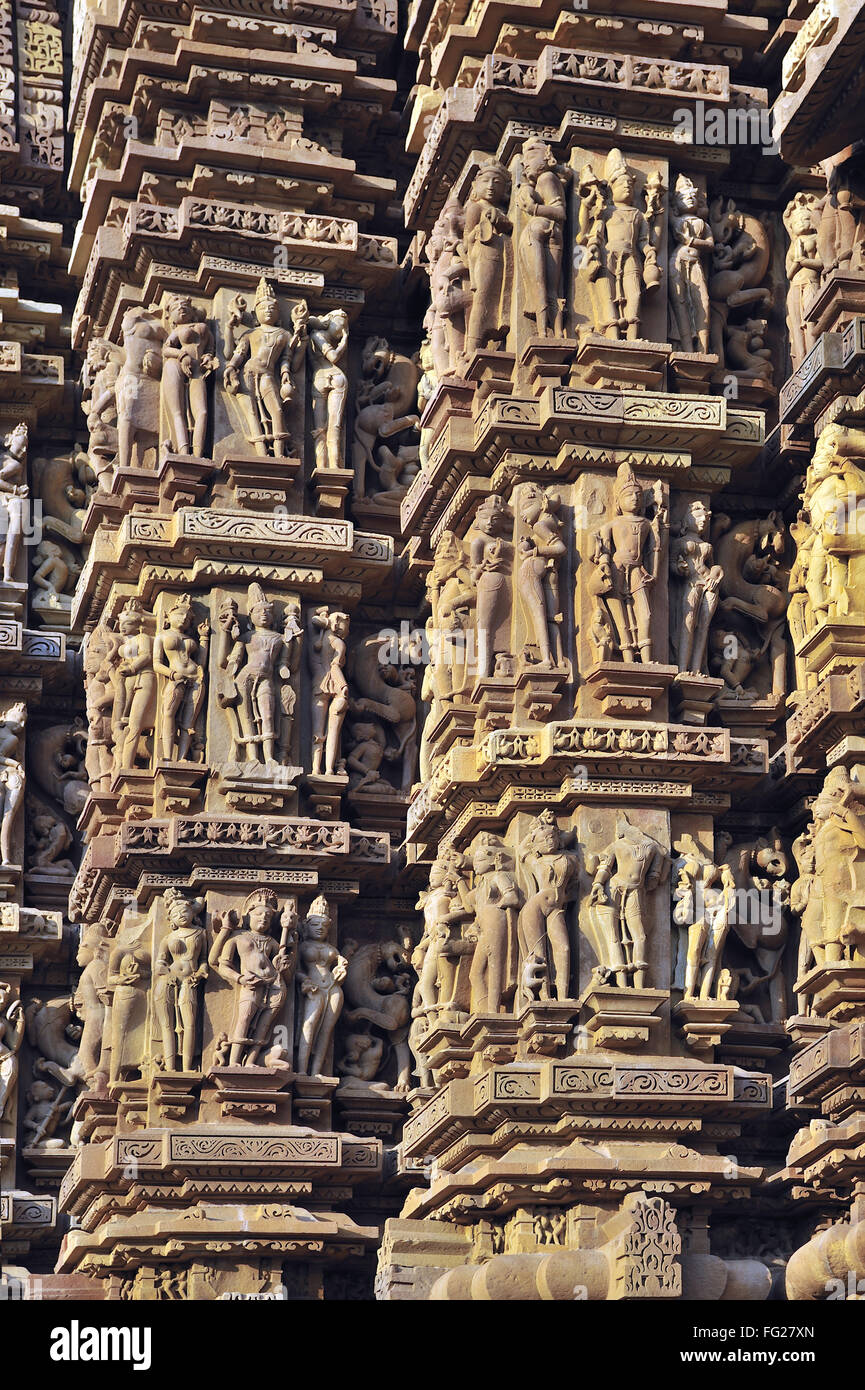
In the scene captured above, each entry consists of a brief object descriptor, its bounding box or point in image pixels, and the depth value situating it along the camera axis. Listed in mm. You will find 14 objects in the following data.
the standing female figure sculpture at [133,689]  19125
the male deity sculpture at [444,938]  16781
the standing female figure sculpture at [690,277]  17609
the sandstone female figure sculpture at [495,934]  16438
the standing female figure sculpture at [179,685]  18609
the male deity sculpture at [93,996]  19328
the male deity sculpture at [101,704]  19906
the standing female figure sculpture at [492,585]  17016
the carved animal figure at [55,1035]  20703
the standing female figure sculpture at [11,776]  20562
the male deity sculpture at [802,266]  17453
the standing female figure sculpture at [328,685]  18984
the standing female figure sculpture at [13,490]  21078
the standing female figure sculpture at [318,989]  18344
